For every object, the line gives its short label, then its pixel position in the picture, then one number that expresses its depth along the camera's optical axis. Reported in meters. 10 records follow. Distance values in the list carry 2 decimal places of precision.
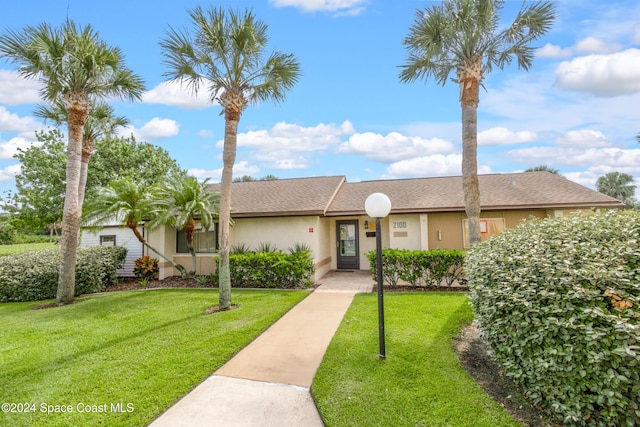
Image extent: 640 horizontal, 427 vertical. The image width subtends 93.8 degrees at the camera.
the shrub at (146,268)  12.96
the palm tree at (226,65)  7.30
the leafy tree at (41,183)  21.72
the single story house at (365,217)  11.97
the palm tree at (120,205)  11.23
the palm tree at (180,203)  10.61
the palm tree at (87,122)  10.51
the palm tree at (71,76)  8.53
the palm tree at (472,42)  7.98
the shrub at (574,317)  2.50
